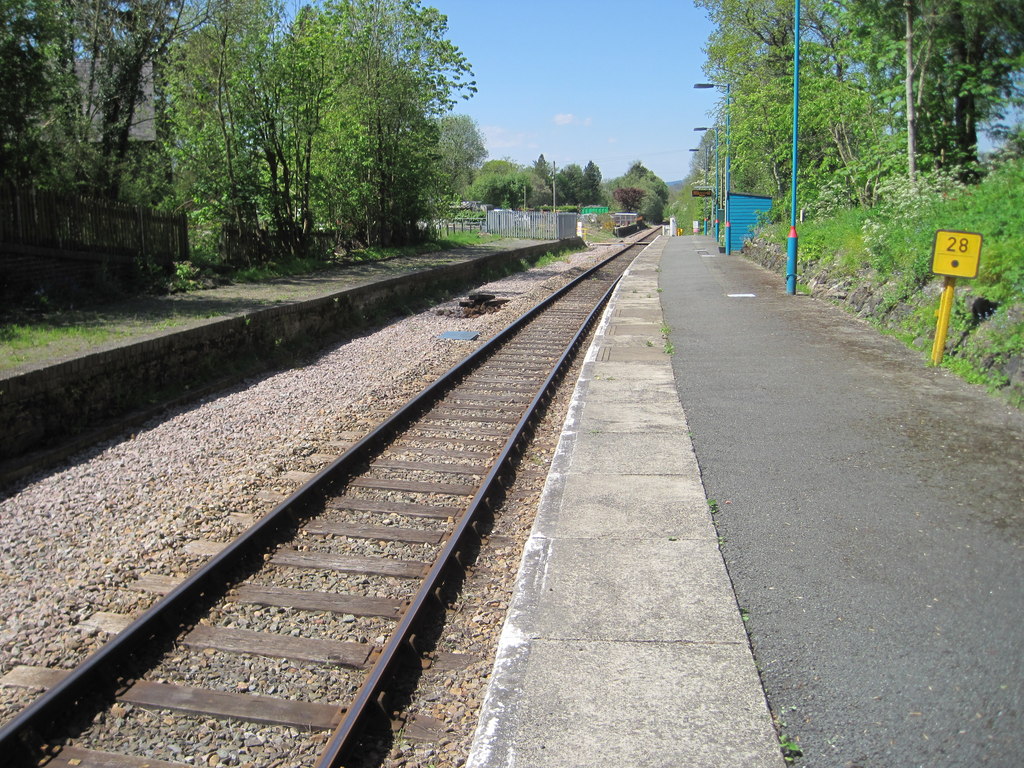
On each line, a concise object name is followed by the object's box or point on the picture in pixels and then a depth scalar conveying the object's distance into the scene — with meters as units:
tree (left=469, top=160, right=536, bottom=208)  105.19
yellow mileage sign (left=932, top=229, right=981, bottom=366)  9.76
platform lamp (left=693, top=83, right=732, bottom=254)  36.86
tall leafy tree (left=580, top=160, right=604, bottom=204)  149.38
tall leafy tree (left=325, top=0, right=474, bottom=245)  26.75
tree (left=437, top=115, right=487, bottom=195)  33.83
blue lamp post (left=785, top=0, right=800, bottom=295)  19.16
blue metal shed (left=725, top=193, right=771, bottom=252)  38.00
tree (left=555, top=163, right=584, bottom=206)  140.25
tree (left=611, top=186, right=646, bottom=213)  150.75
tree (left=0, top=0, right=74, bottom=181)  13.67
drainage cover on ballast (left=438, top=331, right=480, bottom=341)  14.79
